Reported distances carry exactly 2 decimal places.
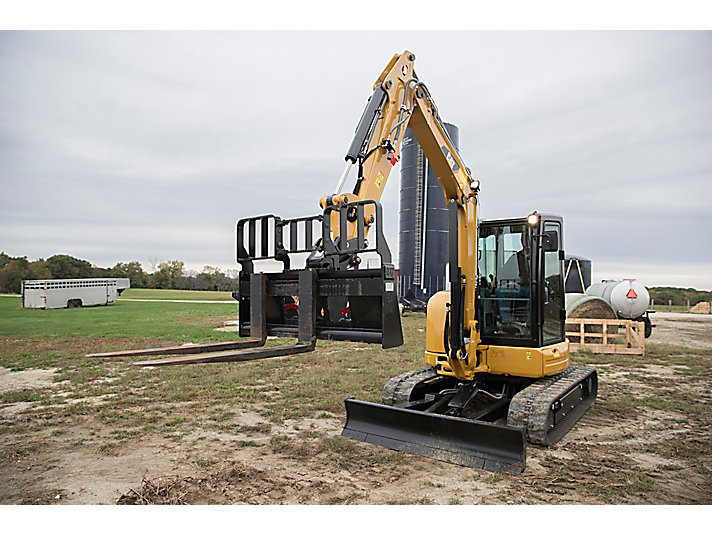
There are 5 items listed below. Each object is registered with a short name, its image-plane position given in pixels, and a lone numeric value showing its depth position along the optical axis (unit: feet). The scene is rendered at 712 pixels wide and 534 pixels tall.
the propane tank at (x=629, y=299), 55.98
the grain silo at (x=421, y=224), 75.97
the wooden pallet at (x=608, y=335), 42.93
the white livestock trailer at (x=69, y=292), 85.30
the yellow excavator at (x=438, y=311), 14.83
